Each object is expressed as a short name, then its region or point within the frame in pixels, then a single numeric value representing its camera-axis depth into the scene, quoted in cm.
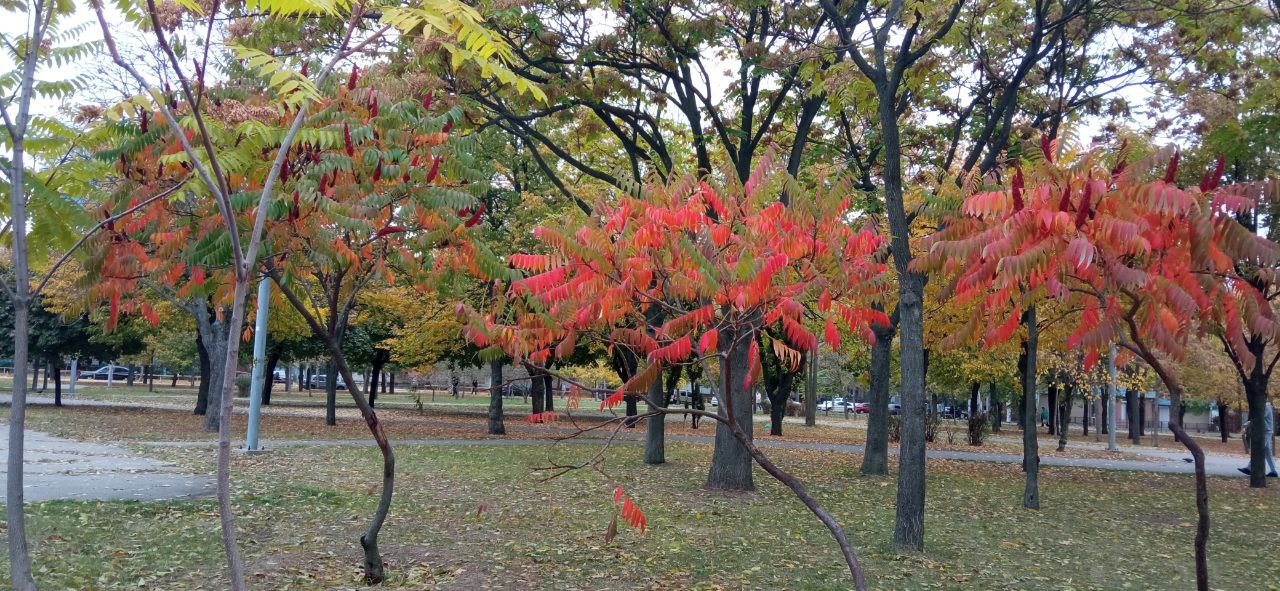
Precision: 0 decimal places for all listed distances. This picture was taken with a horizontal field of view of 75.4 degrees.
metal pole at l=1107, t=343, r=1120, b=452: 2992
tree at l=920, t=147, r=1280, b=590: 547
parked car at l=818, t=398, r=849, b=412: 7974
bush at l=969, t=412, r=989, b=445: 3042
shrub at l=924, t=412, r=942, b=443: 3135
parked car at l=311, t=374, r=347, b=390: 8782
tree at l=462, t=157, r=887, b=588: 636
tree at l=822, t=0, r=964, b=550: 939
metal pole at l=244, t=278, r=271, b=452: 1730
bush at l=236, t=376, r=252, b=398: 5055
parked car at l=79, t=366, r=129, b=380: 8651
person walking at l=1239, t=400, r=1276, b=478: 2014
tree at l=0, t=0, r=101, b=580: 534
